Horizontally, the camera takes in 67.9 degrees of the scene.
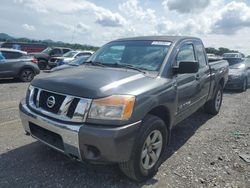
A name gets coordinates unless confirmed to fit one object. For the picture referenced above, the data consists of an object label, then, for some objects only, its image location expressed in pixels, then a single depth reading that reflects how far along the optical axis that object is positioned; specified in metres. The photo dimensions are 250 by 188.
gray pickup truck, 2.03
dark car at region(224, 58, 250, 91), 7.82
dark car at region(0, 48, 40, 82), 8.45
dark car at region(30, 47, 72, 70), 14.03
